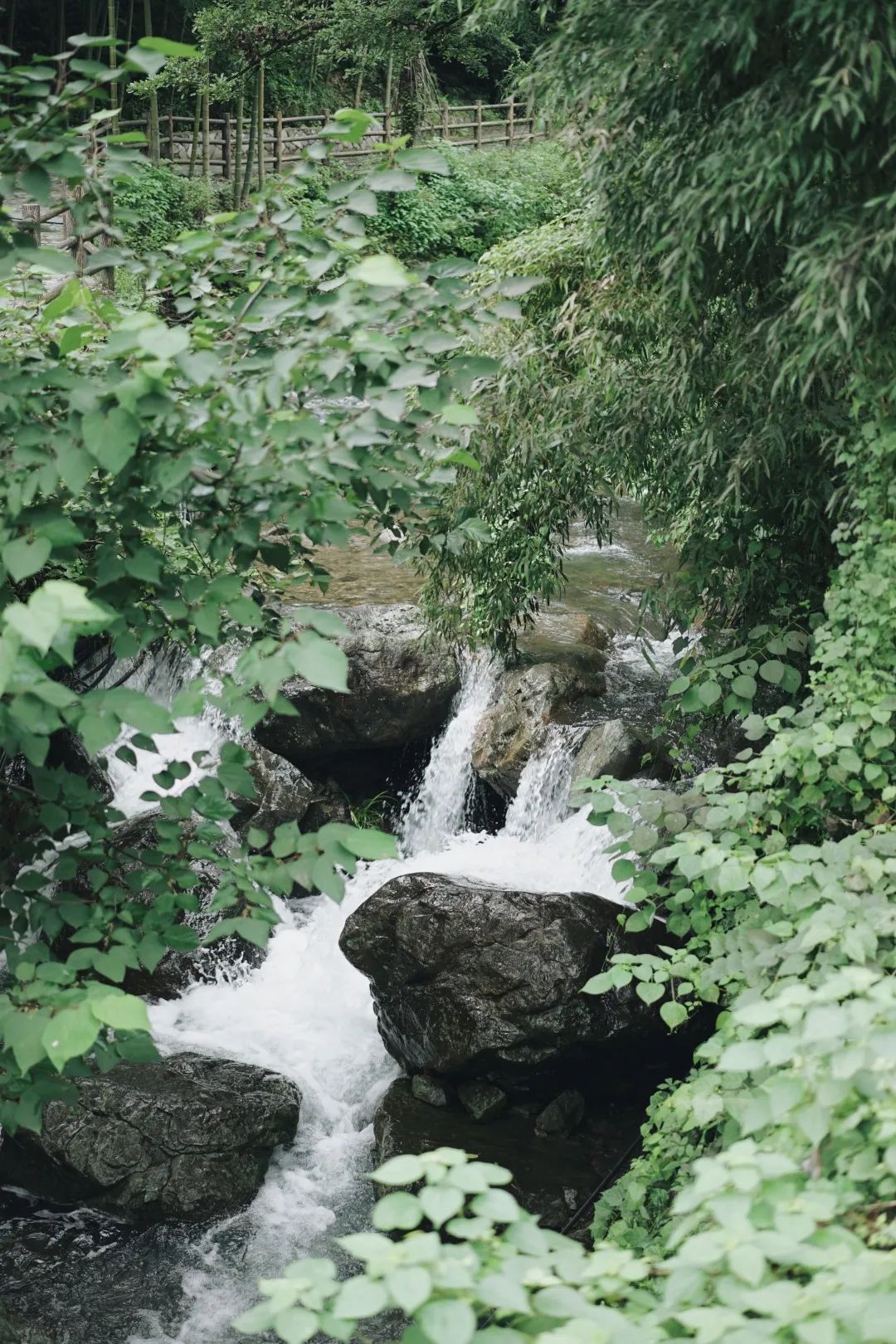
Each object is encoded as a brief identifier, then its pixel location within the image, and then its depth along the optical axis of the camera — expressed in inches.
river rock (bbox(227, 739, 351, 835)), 343.6
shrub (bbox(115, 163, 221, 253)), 761.0
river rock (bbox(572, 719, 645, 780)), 299.7
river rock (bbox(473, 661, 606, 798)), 336.2
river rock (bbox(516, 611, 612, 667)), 372.8
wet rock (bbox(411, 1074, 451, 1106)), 252.7
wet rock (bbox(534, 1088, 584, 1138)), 243.0
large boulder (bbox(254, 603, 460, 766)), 363.3
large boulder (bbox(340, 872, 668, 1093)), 238.8
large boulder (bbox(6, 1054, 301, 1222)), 228.5
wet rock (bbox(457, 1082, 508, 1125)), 245.3
